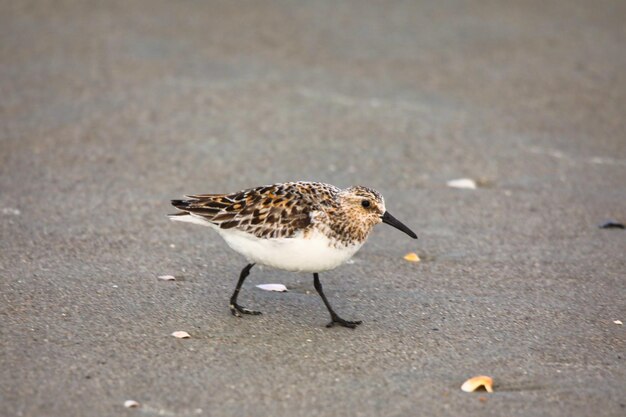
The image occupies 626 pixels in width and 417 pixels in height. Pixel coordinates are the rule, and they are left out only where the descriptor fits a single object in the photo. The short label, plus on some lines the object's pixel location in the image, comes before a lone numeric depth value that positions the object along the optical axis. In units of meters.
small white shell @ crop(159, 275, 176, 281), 13.42
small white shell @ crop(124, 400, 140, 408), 9.71
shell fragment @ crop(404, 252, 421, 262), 14.56
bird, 11.90
